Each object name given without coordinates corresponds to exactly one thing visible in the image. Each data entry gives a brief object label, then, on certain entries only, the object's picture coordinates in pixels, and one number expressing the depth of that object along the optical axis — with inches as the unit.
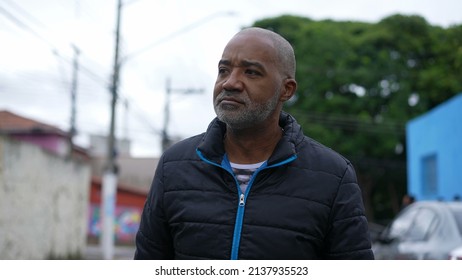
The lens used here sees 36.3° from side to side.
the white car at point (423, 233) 217.2
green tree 1111.0
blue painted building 588.7
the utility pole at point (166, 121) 1042.7
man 80.6
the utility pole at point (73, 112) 814.1
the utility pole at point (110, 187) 664.6
